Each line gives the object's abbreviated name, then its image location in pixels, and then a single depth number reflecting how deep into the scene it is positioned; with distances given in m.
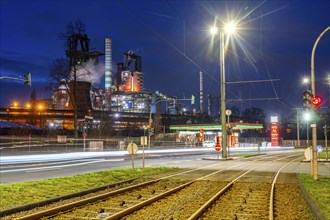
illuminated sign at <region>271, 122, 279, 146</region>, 83.03
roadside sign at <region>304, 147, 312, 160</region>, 18.35
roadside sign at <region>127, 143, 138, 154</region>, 21.77
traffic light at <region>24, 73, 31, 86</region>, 29.06
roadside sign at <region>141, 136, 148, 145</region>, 22.93
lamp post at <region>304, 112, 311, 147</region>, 17.64
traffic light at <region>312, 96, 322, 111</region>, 17.67
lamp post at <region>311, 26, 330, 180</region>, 17.22
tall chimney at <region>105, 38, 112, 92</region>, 160.00
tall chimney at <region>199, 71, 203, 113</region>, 184.75
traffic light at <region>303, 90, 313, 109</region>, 17.66
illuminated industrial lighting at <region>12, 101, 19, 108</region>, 130.18
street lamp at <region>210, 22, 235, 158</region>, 35.06
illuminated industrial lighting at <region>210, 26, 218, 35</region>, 32.46
